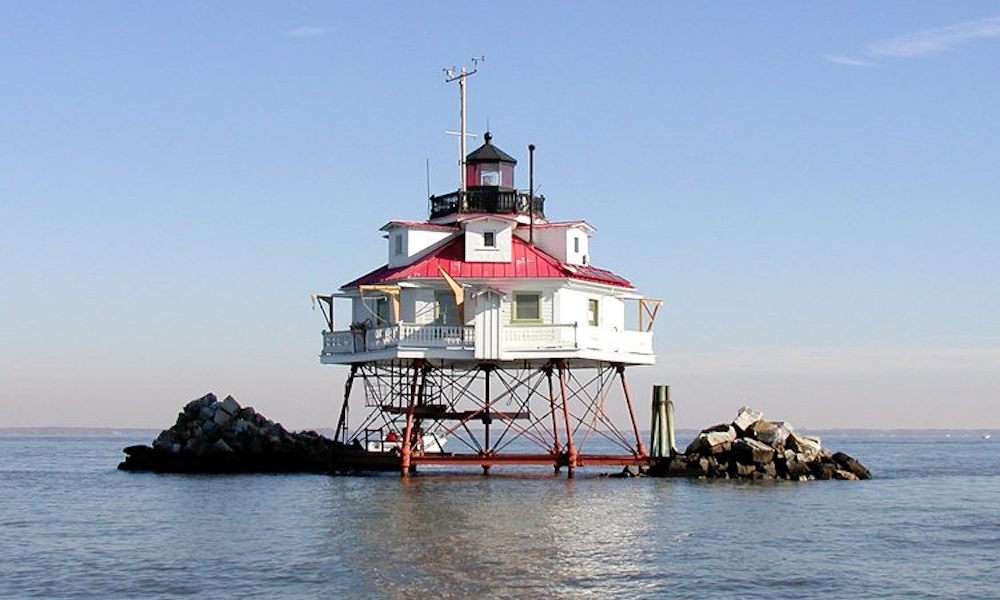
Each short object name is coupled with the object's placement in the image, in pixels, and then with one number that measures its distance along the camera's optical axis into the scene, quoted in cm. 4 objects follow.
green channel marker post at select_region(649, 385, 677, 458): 5234
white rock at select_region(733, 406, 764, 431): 5231
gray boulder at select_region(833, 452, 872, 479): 5481
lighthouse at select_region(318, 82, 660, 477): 4672
